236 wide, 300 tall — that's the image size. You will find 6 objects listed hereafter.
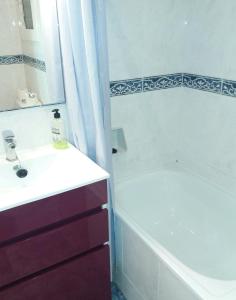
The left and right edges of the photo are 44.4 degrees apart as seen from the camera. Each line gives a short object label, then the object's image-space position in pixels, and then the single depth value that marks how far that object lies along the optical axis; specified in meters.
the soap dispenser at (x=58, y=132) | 1.43
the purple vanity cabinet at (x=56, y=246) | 1.10
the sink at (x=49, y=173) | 1.08
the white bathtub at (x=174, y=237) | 1.27
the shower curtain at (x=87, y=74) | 1.23
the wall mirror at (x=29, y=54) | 1.27
